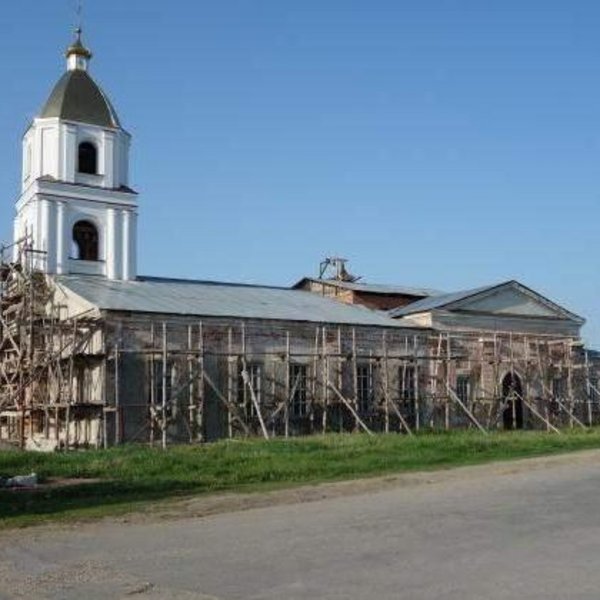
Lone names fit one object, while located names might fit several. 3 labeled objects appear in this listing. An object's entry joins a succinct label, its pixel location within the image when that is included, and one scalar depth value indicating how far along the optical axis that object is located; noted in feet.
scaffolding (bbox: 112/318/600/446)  92.63
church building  91.15
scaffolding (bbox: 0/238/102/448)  89.97
